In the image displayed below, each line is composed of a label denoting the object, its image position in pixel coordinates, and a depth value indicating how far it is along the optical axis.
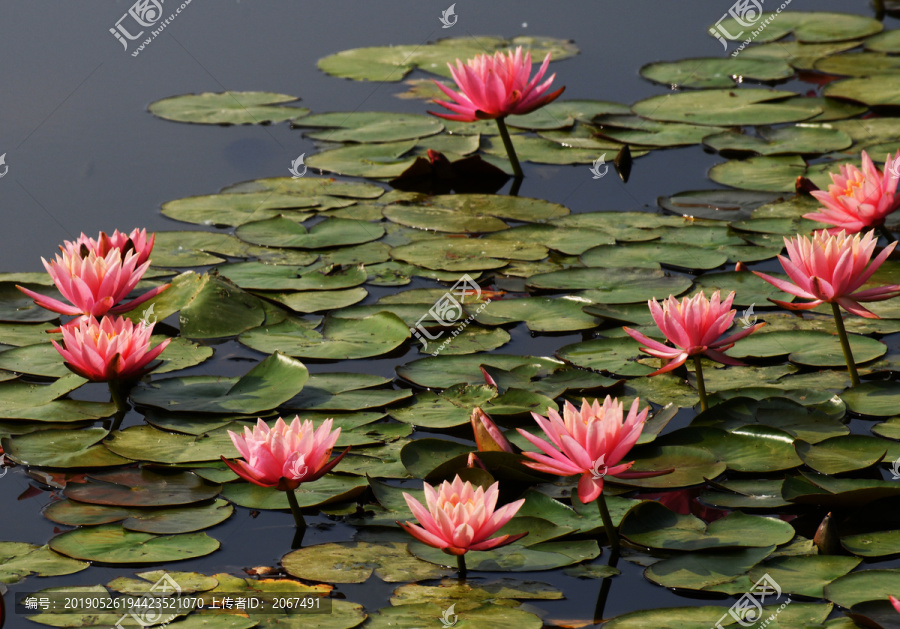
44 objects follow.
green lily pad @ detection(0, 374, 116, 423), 6.61
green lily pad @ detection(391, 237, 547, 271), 8.68
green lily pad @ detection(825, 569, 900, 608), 4.75
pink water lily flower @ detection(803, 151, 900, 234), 7.50
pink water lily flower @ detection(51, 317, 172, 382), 6.26
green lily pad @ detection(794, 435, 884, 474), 5.72
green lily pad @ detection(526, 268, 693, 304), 7.92
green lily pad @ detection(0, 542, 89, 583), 5.15
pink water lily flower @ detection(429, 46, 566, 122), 9.68
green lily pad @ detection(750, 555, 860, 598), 4.91
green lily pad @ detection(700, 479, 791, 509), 5.62
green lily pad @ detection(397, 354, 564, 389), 6.90
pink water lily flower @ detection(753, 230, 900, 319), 6.14
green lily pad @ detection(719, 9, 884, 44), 14.31
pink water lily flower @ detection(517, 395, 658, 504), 4.99
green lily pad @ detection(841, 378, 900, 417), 6.28
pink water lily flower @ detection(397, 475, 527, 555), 4.79
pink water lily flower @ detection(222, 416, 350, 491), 5.20
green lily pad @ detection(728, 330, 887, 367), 6.95
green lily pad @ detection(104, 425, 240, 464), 6.08
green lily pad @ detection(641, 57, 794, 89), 12.78
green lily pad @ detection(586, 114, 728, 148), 11.14
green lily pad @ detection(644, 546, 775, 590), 4.99
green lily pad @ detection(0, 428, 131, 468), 6.12
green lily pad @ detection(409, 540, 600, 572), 5.20
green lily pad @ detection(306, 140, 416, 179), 10.62
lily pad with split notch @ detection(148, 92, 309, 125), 12.06
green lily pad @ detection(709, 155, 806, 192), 9.98
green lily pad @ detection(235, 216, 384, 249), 9.08
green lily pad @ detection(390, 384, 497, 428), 6.45
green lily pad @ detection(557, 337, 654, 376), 6.98
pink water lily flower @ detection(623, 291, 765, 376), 5.92
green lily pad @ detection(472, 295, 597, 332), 7.65
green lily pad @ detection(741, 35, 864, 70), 13.52
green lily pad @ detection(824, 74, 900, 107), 11.81
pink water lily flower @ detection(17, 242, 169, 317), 6.88
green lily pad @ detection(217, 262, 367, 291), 8.27
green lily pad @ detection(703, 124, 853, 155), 10.68
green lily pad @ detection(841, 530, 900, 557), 5.14
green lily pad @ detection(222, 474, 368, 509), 5.71
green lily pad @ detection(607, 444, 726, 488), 5.78
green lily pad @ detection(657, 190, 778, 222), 9.48
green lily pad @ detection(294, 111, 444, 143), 11.45
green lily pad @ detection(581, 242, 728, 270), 8.44
